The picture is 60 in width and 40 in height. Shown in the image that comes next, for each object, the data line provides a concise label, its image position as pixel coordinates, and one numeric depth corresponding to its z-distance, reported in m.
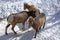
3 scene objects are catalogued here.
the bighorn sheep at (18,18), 10.59
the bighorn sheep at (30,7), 12.57
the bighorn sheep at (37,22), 10.75
